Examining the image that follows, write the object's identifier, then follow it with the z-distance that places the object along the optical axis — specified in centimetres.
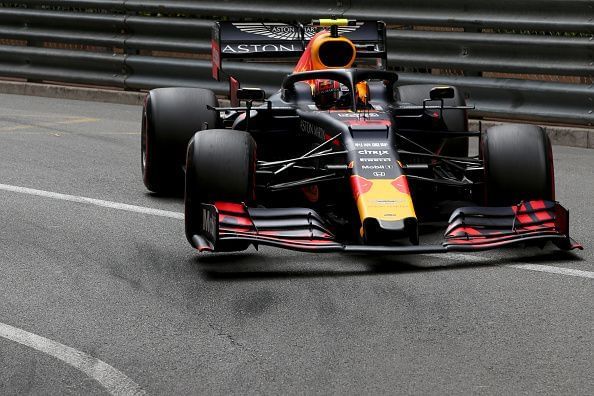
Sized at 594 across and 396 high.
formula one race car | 1392
